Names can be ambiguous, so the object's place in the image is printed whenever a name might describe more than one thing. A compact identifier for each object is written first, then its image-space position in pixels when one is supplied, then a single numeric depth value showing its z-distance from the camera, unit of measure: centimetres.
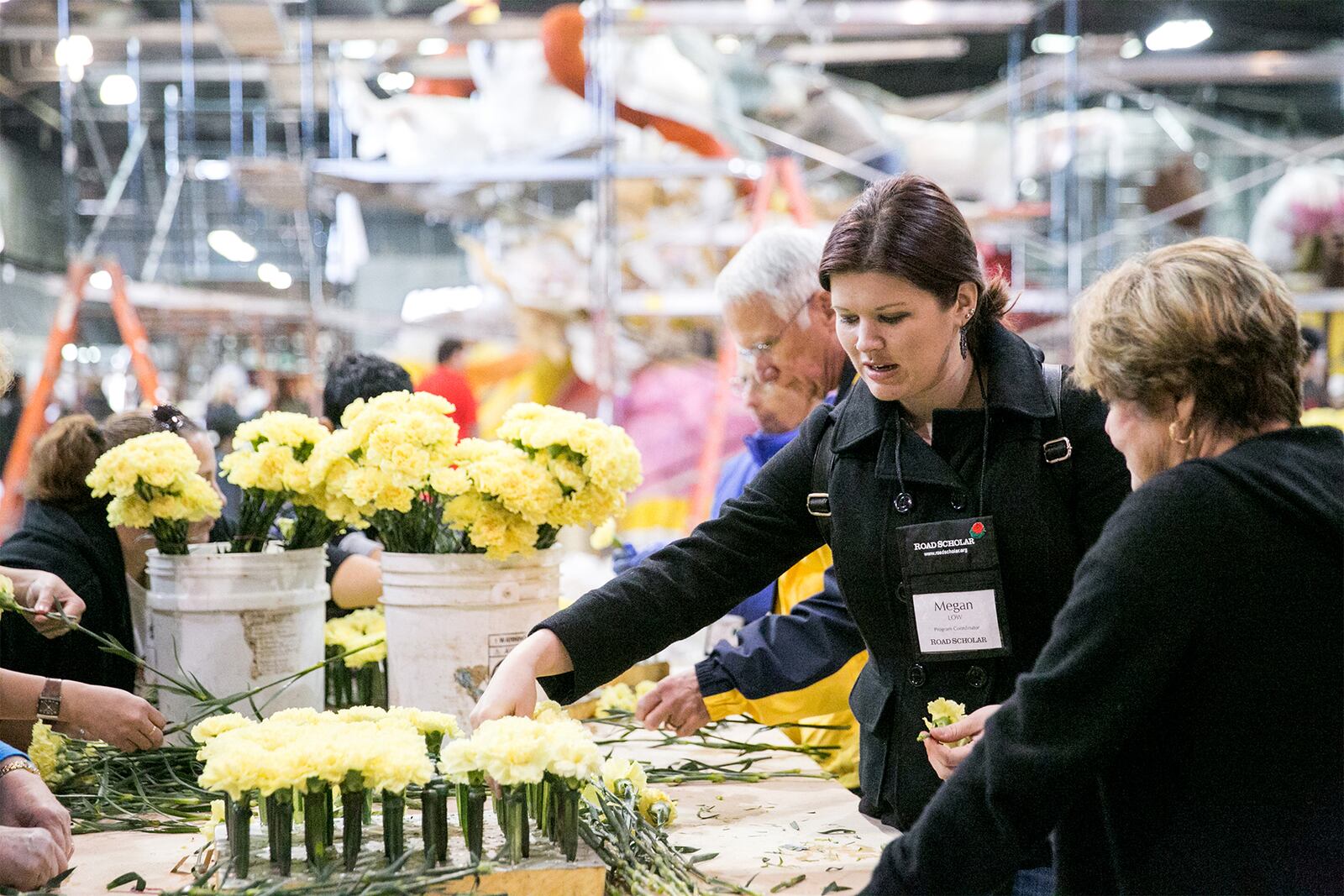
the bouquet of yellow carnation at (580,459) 222
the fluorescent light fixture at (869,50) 750
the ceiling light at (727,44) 775
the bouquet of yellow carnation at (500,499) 214
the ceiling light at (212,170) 735
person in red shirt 558
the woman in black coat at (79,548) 250
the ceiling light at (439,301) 770
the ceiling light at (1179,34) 880
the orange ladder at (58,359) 564
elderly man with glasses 232
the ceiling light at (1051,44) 773
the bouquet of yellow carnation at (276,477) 229
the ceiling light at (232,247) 867
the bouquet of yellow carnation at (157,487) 224
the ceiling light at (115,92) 836
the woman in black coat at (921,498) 180
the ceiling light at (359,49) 744
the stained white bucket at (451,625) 220
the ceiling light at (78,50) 685
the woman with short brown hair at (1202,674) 124
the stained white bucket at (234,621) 228
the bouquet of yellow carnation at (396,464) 215
